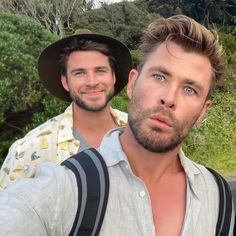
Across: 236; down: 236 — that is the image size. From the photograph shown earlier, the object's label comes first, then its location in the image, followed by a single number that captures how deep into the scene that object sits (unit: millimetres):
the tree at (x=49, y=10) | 9587
